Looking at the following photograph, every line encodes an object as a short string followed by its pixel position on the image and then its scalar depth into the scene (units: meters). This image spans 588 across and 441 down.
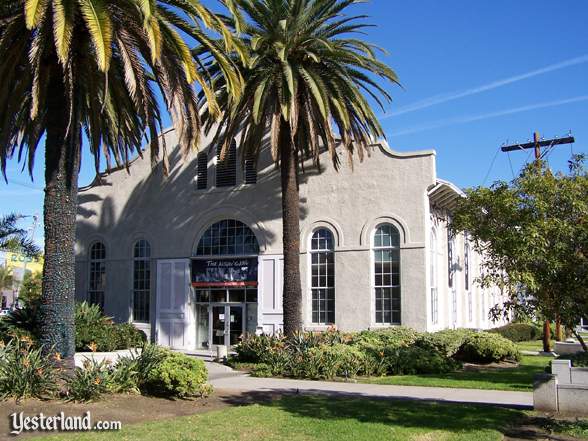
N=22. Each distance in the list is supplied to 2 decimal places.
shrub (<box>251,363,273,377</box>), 18.69
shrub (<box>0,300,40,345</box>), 19.80
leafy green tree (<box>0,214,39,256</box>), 23.78
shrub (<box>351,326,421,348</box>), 20.84
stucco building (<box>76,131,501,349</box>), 25.03
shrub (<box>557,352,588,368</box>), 12.99
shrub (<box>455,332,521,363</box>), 22.36
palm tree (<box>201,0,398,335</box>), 20.70
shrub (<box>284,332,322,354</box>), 19.64
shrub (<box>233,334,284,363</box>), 20.73
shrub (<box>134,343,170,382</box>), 13.60
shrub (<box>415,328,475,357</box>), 21.53
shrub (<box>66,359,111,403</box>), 12.05
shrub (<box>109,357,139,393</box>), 13.00
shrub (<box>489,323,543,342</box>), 33.72
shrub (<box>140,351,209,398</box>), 12.94
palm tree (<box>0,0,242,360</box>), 12.52
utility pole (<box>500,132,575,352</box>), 30.11
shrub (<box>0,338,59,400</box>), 11.94
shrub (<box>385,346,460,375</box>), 19.33
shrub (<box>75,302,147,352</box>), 20.72
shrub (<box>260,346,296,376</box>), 18.77
